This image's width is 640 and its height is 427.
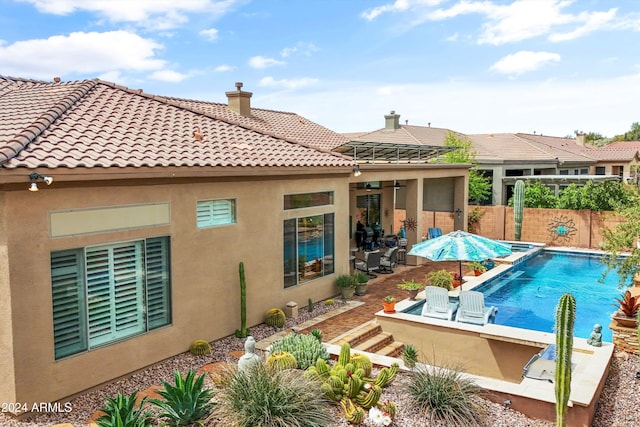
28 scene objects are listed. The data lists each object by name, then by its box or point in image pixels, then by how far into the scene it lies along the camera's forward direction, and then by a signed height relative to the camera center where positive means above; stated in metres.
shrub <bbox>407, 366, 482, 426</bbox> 7.86 -3.51
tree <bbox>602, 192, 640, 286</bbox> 12.93 -1.73
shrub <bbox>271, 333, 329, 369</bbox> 9.46 -3.24
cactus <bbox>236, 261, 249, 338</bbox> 12.23 -3.09
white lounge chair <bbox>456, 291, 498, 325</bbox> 13.14 -3.42
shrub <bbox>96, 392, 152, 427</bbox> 6.69 -3.20
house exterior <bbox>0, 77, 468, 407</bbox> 8.28 -1.03
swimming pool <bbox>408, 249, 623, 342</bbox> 15.77 -4.30
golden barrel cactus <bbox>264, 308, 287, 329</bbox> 13.26 -3.64
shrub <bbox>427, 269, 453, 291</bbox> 16.25 -3.24
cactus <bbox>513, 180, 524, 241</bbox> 27.86 -1.59
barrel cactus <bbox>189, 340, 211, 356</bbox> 11.13 -3.70
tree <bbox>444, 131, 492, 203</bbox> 34.56 +0.38
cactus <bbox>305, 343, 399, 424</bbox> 7.82 -3.31
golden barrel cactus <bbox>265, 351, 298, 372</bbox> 8.65 -3.17
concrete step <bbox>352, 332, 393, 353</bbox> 12.22 -4.09
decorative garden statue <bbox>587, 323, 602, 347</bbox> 10.97 -3.45
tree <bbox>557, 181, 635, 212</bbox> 26.83 -0.96
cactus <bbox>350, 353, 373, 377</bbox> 8.92 -3.24
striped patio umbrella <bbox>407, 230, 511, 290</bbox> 13.55 -1.93
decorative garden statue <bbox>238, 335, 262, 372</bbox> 8.03 -2.89
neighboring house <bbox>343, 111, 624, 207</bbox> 33.25 +1.70
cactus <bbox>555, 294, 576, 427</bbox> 7.42 -2.47
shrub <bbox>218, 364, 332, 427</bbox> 6.88 -3.12
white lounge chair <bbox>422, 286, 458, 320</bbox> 13.71 -3.42
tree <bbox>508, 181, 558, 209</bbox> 29.59 -1.18
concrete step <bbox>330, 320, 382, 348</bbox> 12.13 -3.87
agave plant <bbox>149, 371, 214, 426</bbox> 7.23 -3.23
